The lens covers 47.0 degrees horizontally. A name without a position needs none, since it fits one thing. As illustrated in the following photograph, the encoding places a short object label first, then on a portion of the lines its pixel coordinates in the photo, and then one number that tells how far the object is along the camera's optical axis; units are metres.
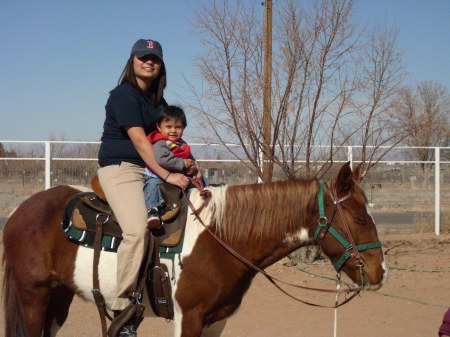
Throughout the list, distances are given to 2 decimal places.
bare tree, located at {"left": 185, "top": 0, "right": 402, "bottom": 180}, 8.11
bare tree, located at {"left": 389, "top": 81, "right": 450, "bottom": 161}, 7.71
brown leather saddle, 3.63
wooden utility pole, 8.29
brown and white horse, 3.50
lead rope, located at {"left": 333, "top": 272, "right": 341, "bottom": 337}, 3.64
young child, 3.67
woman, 3.56
